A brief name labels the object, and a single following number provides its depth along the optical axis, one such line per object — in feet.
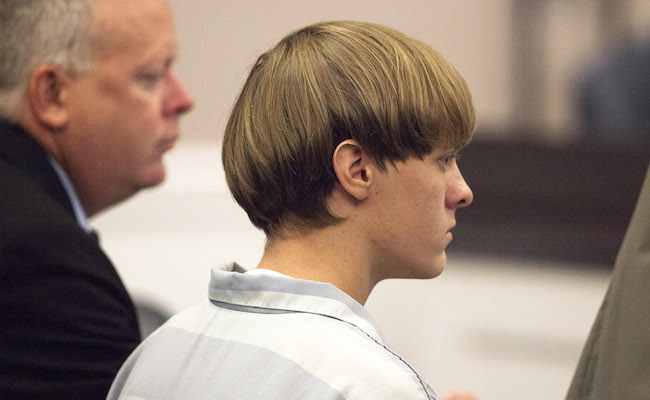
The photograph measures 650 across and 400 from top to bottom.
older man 15.05
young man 14.14
